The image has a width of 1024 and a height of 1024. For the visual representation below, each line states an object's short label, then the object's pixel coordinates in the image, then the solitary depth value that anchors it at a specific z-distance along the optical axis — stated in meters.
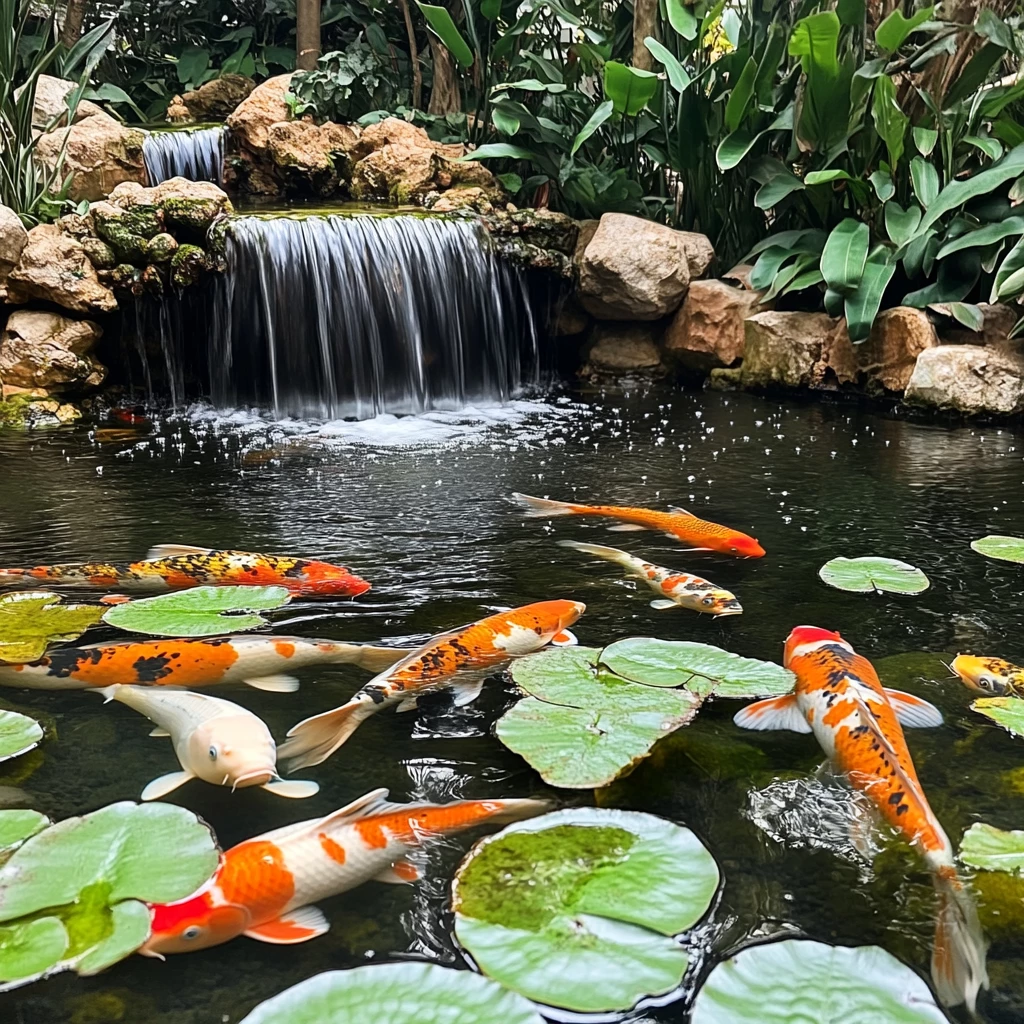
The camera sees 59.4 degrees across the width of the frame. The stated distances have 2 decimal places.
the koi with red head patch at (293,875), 1.25
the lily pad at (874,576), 2.72
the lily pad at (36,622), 2.13
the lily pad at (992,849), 1.45
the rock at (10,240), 5.80
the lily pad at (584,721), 1.61
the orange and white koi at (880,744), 1.32
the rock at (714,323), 7.19
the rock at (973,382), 5.68
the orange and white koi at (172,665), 2.00
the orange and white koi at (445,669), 1.81
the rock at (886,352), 6.15
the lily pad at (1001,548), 3.04
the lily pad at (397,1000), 1.06
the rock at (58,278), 5.98
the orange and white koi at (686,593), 2.54
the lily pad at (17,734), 1.75
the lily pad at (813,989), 1.09
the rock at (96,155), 7.69
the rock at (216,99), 10.51
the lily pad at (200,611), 2.26
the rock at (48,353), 5.91
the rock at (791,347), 6.73
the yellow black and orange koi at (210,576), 2.67
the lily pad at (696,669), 1.90
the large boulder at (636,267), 7.20
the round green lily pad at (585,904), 1.17
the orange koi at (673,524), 3.06
